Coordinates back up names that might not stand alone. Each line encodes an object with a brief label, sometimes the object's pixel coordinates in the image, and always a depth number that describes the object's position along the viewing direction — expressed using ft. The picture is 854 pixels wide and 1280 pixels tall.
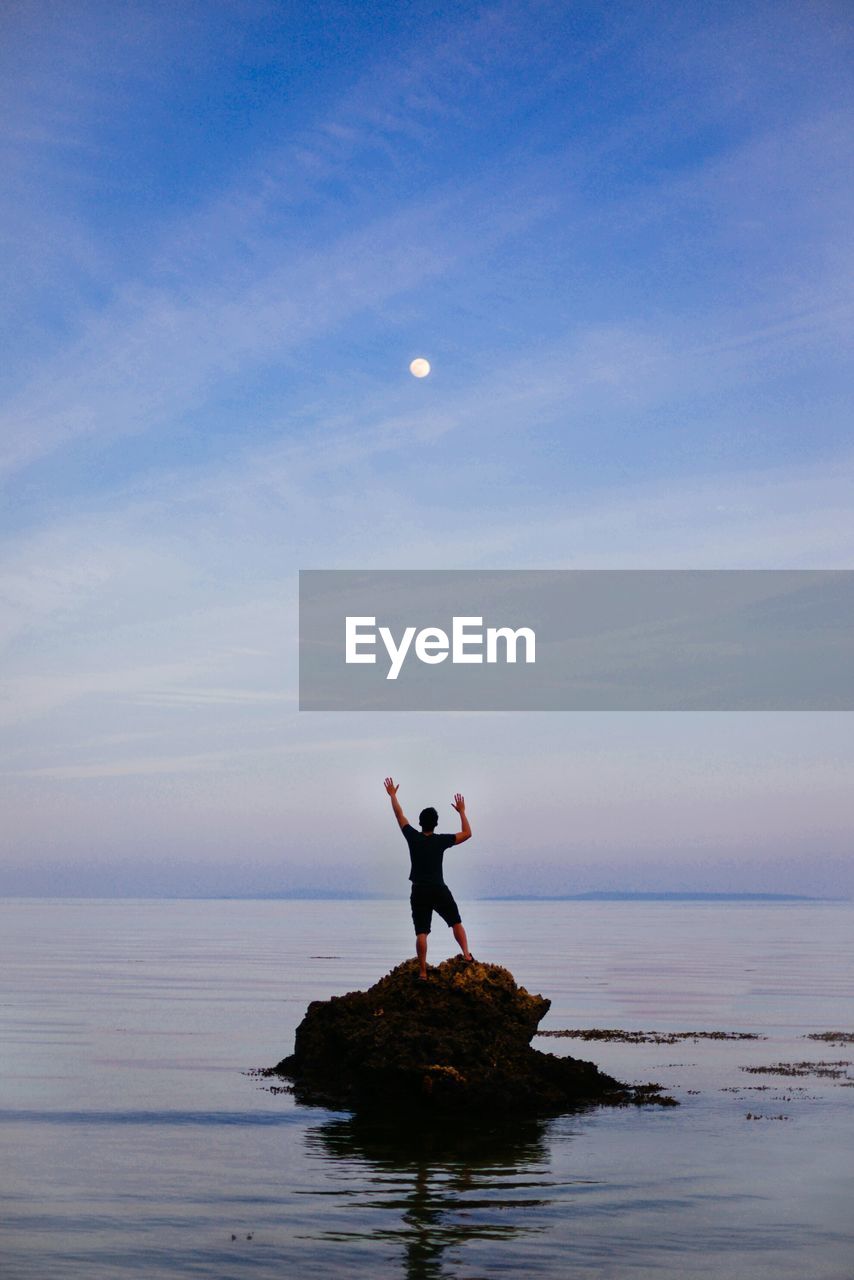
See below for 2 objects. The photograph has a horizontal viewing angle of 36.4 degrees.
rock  69.92
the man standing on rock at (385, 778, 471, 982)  74.33
